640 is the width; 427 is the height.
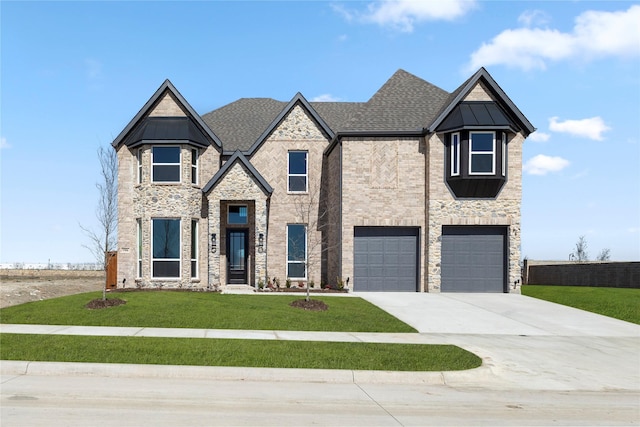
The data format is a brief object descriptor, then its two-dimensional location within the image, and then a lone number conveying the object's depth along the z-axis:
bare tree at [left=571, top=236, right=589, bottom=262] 52.72
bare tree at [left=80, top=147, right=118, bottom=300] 16.72
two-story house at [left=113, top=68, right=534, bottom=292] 21.69
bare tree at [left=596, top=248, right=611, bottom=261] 57.03
